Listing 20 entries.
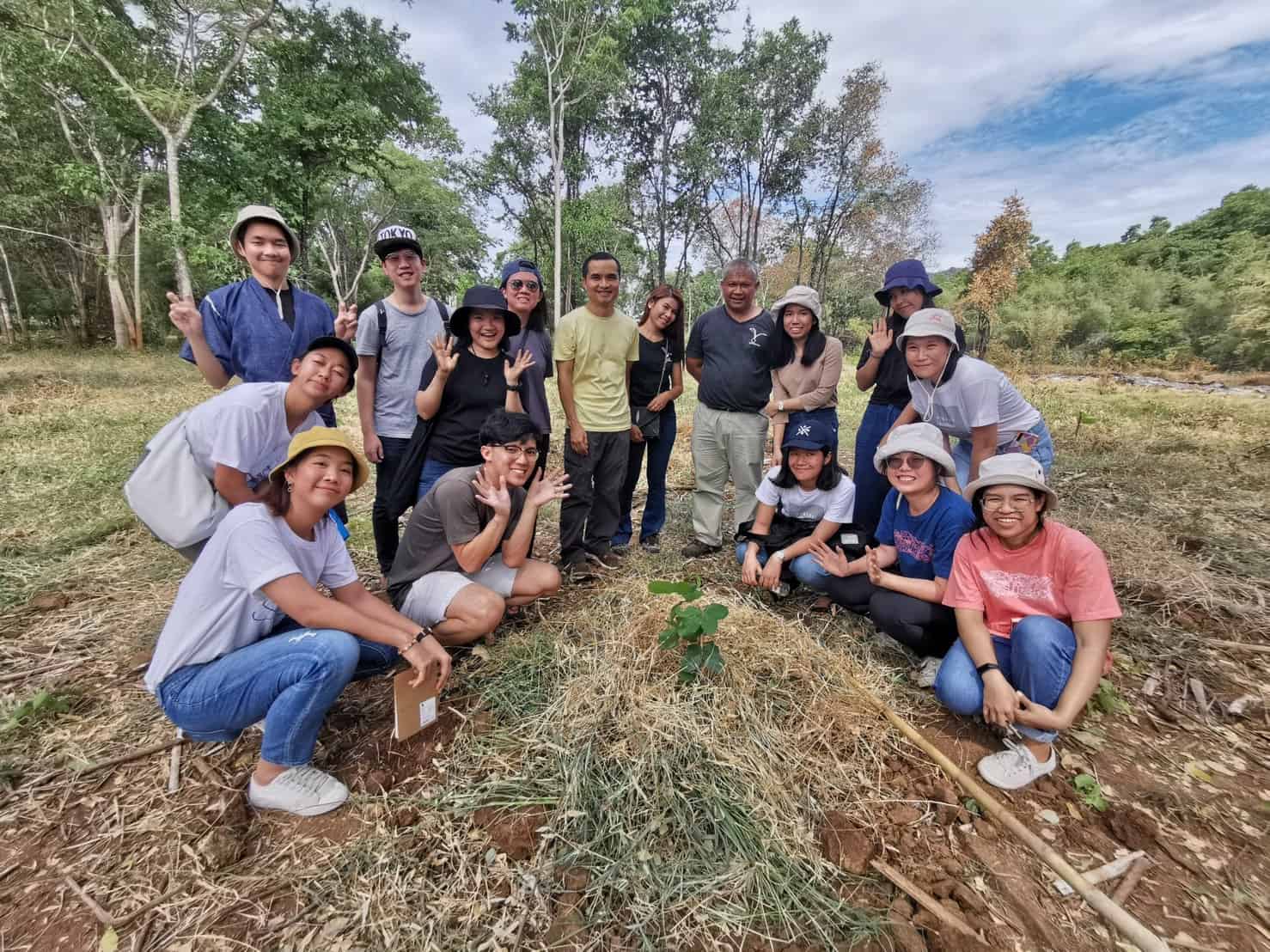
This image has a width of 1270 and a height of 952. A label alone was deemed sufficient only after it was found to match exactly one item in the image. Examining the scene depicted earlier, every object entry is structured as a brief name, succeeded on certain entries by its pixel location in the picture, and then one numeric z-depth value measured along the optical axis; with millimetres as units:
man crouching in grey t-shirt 2453
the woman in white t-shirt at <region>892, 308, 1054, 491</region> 2807
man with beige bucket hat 2521
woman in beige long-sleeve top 3564
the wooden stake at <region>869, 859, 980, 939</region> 1472
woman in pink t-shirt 1966
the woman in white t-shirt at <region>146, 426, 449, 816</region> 1745
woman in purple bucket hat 3324
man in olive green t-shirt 3436
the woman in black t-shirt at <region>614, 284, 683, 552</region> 3750
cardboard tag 1981
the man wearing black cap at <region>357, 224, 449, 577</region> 2959
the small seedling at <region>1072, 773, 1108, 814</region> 1887
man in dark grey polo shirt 3680
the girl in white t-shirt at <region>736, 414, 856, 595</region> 3059
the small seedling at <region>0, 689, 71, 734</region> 2143
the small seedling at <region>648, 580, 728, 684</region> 2076
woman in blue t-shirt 2508
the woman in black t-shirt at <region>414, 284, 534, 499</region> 2877
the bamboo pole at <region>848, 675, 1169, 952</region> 1391
